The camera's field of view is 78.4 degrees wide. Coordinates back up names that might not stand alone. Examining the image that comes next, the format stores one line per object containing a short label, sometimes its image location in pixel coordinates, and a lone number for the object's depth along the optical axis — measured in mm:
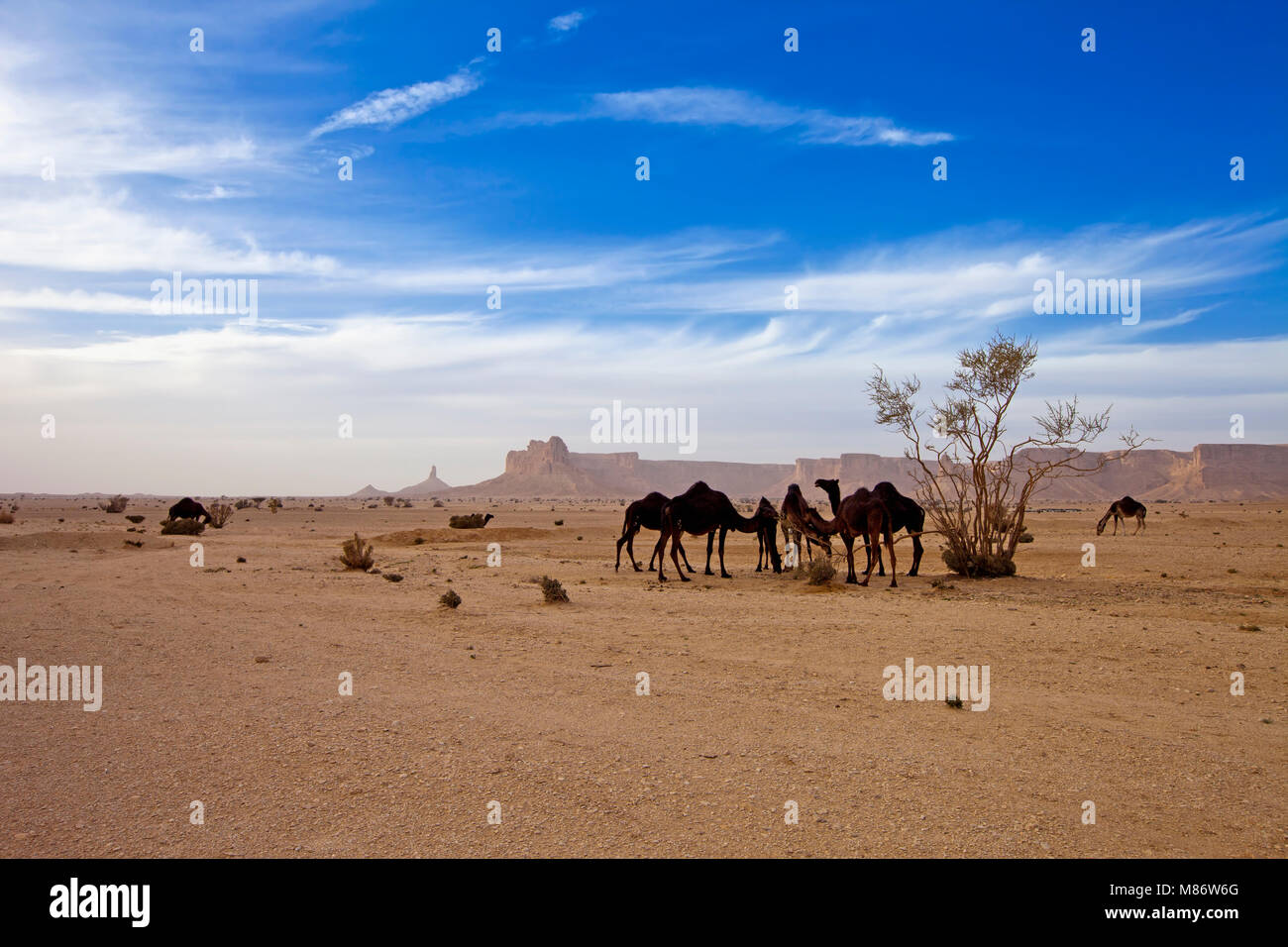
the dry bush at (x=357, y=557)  23500
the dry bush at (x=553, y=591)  16625
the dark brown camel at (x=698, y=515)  20734
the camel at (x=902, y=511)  20188
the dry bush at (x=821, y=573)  19516
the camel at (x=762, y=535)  23125
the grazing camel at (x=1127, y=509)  41156
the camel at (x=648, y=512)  22156
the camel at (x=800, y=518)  21188
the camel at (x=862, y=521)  19641
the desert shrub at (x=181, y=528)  37062
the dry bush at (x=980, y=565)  20609
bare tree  20688
